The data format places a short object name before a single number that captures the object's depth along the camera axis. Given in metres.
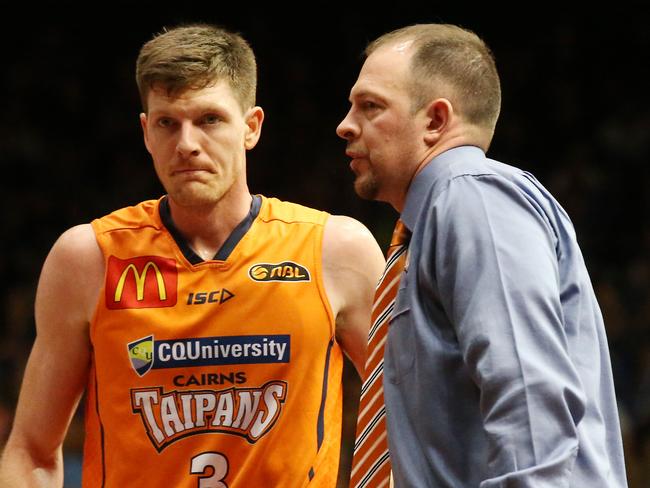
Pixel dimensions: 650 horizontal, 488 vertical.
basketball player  9.79
